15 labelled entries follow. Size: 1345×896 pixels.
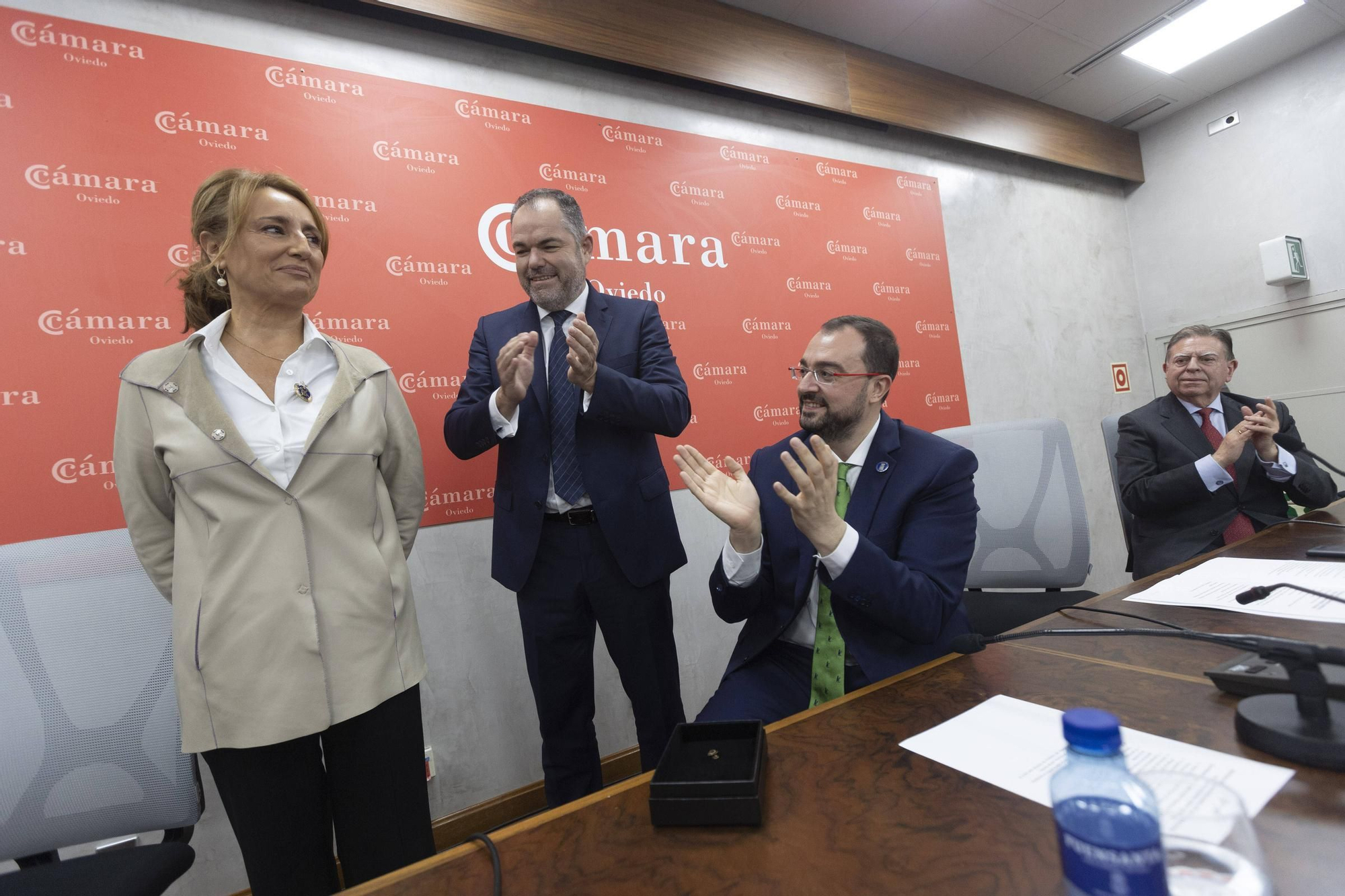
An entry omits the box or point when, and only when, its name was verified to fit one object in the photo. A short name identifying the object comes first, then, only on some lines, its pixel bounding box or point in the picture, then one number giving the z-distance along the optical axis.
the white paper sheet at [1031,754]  0.65
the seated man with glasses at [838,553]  1.25
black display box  0.67
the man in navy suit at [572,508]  1.84
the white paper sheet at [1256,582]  1.09
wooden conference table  0.56
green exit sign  4.20
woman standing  1.20
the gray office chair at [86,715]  1.20
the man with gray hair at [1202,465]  2.41
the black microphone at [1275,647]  0.67
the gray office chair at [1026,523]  2.08
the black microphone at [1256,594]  1.03
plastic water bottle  0.41
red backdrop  1.90
